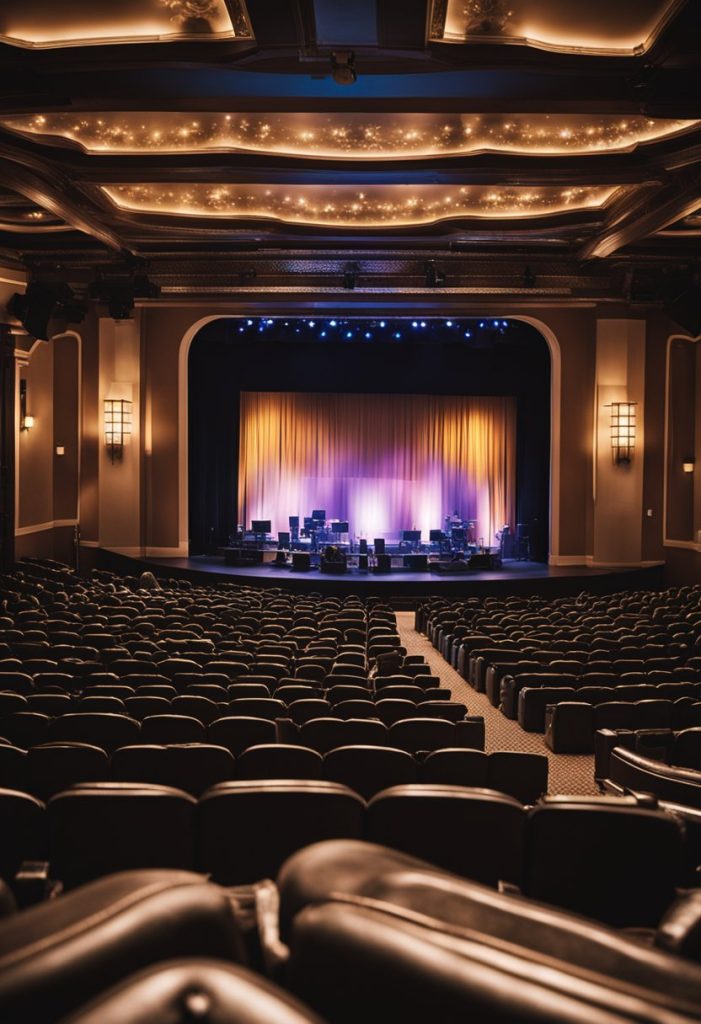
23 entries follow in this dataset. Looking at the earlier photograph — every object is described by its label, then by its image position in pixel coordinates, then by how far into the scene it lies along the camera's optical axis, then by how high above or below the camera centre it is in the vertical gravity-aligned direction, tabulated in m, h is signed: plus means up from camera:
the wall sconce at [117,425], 19.22 +1.74
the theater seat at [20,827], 2.70 -1.10
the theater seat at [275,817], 2.49 -0.98
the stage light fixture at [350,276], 17.36 +4.75
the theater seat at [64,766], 3.79 -1.25
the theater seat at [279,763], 3.80 -1.24
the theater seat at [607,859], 2.29 -1.04
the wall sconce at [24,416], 17.39 +1.78
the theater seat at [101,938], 0.83 -0.49
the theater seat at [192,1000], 0.75 -0.48
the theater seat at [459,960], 0.79 -0.48
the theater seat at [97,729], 4.81 -1.37
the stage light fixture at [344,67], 8.03 +4.33
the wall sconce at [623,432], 18.94 +1.56
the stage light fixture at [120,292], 17.12 +4.38
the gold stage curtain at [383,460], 24.62 +1.17
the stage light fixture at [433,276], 16.80 +4.62
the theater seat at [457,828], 2.46 -1.02
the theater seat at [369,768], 3.83 -1.27
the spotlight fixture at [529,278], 17.38 +4.74
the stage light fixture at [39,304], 16.11 +3.90
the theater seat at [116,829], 2.53 -1.05
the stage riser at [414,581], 17.31 -1.80
